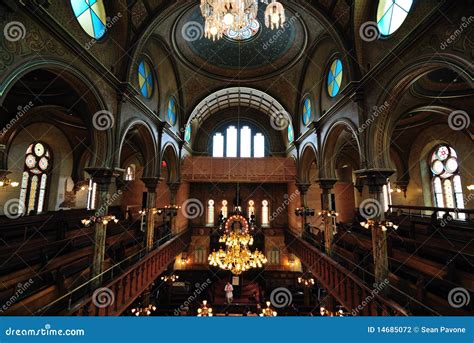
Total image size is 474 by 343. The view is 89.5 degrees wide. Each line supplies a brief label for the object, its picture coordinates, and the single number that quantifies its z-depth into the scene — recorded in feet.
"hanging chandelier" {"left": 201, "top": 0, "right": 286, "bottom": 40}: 16.55
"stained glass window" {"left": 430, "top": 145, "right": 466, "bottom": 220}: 46.80
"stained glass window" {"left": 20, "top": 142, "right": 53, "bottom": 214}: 45.65
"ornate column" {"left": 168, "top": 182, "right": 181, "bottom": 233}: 50.66
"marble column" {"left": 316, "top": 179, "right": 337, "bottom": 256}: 36.50
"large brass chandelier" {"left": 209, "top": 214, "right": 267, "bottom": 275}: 30.48
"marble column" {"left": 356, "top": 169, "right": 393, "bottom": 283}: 23.24
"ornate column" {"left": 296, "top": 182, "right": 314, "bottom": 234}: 47.39
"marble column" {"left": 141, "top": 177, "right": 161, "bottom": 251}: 37.88
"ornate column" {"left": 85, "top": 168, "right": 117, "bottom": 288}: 24.78
